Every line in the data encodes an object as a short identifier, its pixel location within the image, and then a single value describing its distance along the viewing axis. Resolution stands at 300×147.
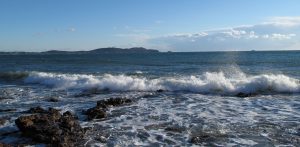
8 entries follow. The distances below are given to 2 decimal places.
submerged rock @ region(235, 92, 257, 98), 10.82
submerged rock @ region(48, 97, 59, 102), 9.98
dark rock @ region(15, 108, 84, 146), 5.60
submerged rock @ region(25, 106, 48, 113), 7.95
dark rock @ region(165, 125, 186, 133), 6.43
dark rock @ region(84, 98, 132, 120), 7.38
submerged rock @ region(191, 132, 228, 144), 5.73
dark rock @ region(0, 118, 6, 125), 6.81
